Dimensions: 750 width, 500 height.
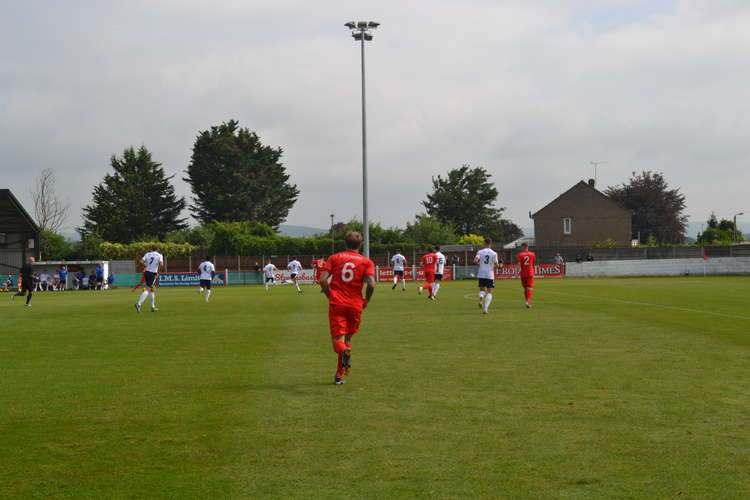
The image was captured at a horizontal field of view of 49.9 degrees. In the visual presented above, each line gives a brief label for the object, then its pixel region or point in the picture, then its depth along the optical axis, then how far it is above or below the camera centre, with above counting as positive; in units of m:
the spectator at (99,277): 52.68 -0.68
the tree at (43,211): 81.27 +5.74
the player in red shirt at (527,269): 23.56 -0.15
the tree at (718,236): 81.12 +2.81
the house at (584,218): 88.12 +4.96
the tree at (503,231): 114.75 +5.00
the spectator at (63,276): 53.07 -0.57
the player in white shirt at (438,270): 29.66 -0.21
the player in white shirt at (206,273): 32.15 -0.27
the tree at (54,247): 77.44 +2.05
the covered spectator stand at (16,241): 58.28 +1.98
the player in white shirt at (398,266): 37.88 -0.06
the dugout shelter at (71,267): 54.00 +0.03
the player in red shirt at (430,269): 30.08 -0.17
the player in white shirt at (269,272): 44.72 -0.34
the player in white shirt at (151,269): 23.89 -0.07
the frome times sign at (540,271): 59.26 -0.55
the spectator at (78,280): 54.31 -0.85
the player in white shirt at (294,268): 41.61 -0.12
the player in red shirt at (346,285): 10.25 -0.25
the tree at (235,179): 91.69 +10.10
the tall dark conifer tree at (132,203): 89.31 +7.13
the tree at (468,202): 114.75 +8.94
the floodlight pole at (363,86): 41.78 +9.33
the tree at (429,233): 89.56 +3.56
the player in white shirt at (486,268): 22.11 -0.11
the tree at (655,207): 97.69 +6.79
